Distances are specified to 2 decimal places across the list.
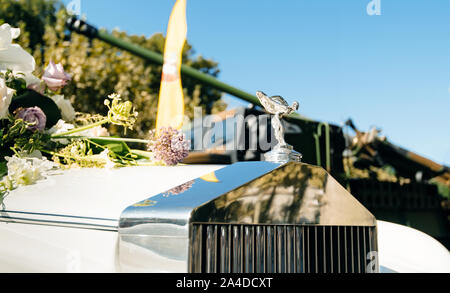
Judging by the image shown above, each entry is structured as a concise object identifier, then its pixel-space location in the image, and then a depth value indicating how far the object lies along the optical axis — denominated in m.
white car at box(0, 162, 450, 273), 0.98
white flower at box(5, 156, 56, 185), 1.29
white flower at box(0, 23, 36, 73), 1.57
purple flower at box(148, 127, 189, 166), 1.57
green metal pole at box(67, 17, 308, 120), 5.25
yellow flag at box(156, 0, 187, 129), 3.02
